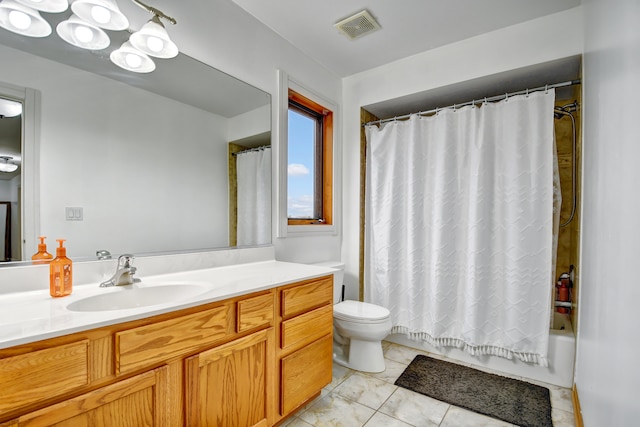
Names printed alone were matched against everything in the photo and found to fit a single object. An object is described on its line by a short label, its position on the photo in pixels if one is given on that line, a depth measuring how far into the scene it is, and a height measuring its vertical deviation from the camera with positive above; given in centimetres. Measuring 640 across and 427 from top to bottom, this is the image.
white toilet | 211 -81
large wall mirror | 123 +30
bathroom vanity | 82 -48
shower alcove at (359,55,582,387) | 212 +88
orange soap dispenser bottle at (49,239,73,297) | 117 -22
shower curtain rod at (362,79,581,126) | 201 +82
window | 248 +43
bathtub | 201 -103
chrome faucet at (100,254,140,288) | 133 -26
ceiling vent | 203 +127
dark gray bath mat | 174 -110
